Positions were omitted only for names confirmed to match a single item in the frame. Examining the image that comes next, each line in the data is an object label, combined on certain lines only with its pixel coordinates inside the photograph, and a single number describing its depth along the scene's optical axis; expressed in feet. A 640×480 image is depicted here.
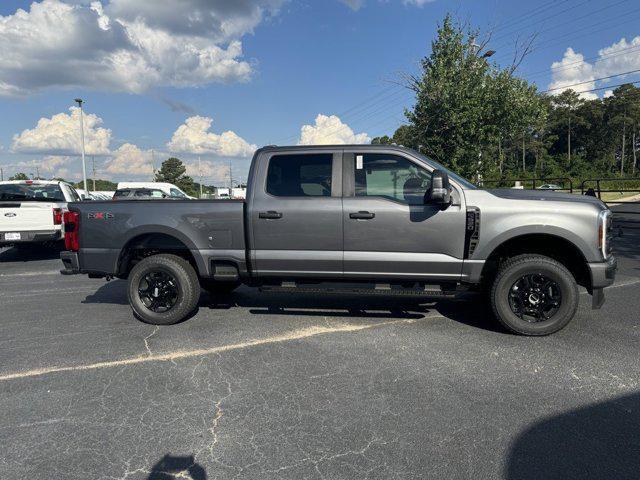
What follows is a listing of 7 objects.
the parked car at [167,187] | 73.99
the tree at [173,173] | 256.73
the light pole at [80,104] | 100.48
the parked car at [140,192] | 60.92
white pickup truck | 29.94
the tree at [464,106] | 62.03
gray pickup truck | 14.44
